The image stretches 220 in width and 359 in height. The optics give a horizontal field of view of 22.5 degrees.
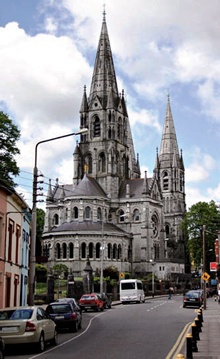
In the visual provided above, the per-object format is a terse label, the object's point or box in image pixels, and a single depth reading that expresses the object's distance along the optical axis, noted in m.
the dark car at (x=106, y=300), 41.70
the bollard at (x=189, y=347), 12.08
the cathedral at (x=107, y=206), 86.06
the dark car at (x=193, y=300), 42.34
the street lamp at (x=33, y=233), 23.48
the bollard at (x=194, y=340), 15.13
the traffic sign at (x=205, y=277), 41.01
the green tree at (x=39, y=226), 98.80
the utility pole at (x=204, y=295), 39.76
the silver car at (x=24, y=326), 16.02
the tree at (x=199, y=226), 89.88
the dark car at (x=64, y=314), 23.03
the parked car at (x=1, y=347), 13.73
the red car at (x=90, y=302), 39.12
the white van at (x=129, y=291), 52.67
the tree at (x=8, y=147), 42.47
